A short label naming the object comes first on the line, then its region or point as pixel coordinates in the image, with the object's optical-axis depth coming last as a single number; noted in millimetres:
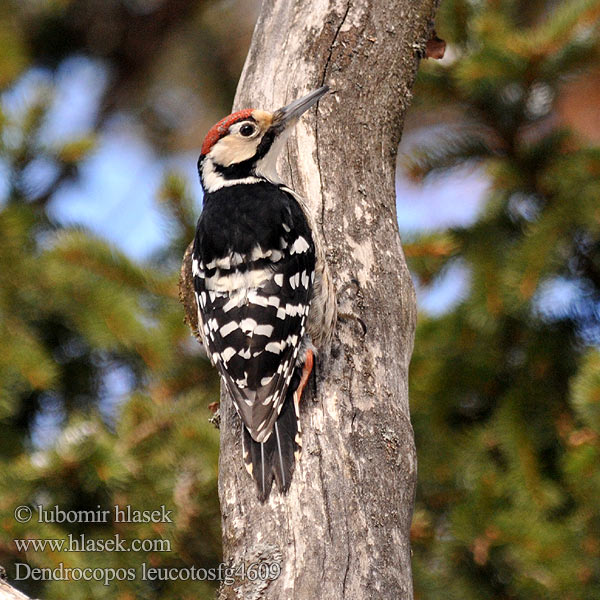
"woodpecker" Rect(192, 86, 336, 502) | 4793
